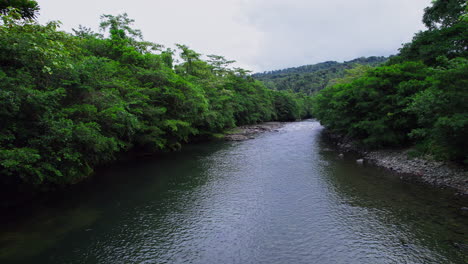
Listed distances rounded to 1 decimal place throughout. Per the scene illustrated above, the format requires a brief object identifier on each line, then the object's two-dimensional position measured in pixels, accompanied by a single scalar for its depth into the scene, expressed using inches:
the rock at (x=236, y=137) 1703.9
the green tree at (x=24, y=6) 500.5
